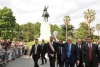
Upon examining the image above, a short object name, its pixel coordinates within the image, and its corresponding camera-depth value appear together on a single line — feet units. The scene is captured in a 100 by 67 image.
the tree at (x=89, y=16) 97.08
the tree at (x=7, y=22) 84.98
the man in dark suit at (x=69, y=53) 12.00
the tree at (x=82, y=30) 114.75
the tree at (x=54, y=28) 162.91
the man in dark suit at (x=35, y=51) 16.74
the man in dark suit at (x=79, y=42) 14.36
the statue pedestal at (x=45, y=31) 71.75
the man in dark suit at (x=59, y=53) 17.64
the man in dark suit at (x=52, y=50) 15.45
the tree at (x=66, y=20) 118.31
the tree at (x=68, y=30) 108.58
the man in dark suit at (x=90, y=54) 10.49
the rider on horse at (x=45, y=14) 71.97
